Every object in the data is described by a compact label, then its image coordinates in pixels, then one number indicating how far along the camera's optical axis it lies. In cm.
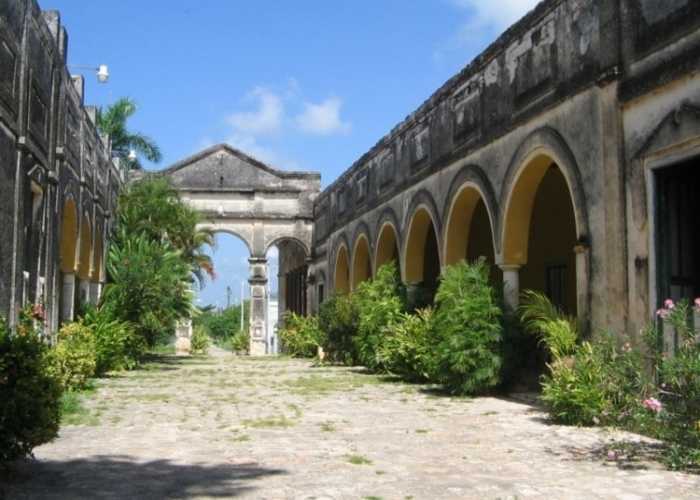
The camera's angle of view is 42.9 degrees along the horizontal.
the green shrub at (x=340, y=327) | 1891
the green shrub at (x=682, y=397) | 616
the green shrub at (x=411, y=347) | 1366
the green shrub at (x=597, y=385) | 673
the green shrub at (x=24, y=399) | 567
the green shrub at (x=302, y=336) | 2403
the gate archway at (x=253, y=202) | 2875
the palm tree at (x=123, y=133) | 3059
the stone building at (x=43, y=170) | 1013
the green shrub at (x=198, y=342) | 2906
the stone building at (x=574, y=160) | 845
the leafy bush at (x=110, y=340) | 1560
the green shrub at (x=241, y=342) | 3000
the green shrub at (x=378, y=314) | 1630
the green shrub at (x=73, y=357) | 1190
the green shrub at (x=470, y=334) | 1148
